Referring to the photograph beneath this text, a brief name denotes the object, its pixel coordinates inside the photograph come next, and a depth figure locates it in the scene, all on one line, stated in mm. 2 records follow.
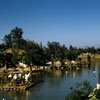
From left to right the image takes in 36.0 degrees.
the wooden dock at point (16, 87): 17739
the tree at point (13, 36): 59245
